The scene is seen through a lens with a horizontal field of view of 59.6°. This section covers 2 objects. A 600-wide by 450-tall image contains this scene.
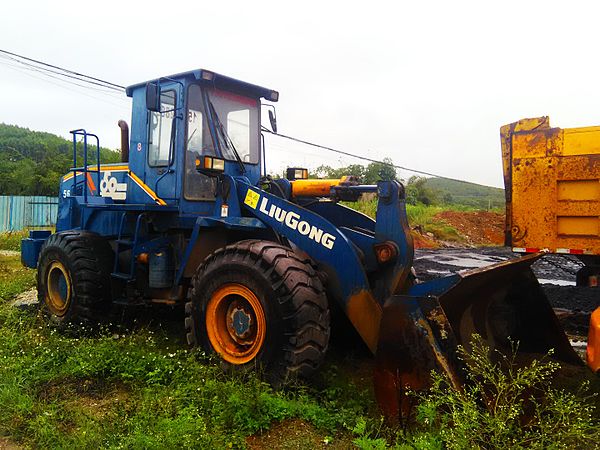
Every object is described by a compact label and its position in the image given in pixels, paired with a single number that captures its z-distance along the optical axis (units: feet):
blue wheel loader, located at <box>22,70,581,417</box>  13.23
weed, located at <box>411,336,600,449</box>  9.58
